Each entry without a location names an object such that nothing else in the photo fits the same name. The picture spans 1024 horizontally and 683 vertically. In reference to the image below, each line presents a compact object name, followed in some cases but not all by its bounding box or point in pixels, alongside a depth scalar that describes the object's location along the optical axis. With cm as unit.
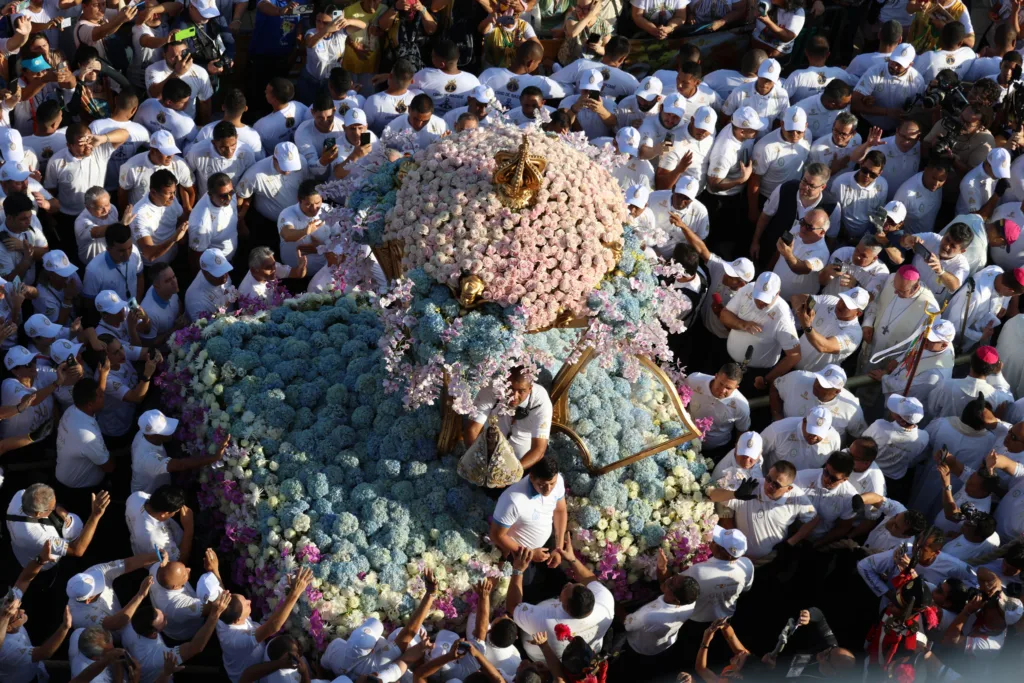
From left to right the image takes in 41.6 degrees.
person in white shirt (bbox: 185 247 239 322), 1228
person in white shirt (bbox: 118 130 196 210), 1316
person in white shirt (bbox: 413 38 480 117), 1447
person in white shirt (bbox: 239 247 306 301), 1227
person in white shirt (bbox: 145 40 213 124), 1429
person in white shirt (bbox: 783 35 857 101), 1493
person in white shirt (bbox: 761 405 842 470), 1148
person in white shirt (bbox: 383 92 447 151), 1350
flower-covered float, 998
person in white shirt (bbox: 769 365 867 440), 1163
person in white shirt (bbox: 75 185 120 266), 1254
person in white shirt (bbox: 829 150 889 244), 1380
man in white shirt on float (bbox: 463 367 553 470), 1034
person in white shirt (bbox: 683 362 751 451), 1170
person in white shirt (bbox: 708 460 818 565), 1101
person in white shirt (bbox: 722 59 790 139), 1442
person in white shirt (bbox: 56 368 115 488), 1095
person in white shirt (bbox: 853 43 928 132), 1484
